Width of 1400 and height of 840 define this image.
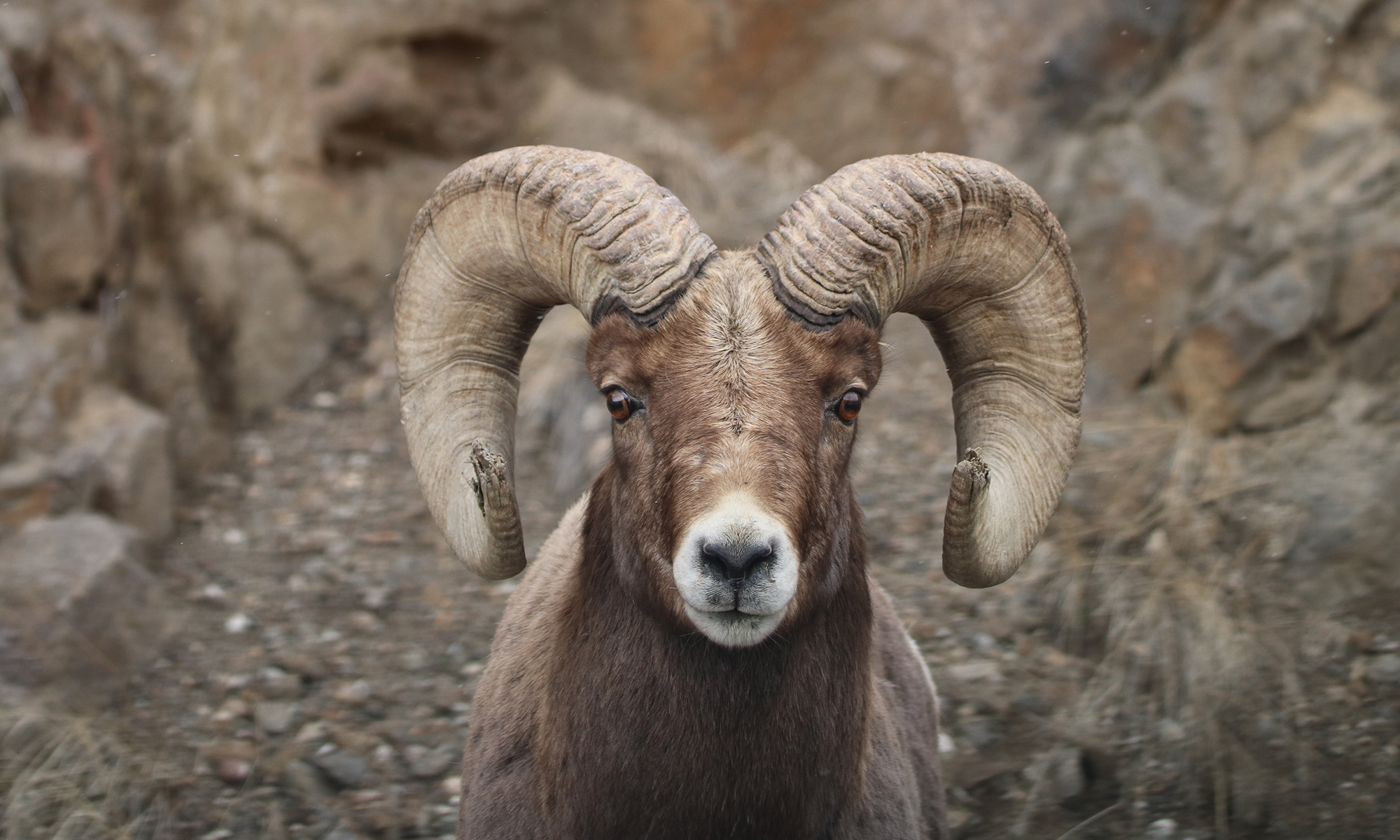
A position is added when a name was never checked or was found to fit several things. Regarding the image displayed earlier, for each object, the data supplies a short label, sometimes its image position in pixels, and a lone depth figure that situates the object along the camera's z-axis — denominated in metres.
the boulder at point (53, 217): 7.88
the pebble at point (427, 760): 6.52
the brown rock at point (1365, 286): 8.14
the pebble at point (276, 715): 6.79
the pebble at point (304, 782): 6.25
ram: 3.89
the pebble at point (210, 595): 8.07
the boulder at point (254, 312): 10.28
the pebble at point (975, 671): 7.38
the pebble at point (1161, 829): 6.02
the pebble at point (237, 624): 7.76
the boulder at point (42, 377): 7.41
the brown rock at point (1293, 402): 8.29
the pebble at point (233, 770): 6.32
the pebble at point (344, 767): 6.38
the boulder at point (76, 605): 6.70
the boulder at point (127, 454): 7.93
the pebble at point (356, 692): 7.10
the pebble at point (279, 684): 7.09
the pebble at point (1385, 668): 6.60
